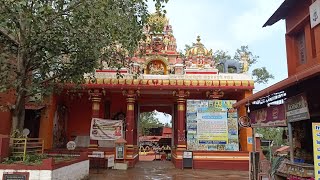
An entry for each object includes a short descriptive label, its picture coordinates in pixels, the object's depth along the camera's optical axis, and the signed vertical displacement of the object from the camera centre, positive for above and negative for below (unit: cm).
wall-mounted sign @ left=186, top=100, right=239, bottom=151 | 1143 -11
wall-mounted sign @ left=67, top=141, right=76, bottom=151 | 1107 -100
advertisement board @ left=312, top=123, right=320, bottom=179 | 399 -35
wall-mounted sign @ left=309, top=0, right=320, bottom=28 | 612 +276
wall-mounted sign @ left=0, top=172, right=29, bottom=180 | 604 -128
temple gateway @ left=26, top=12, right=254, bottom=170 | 1149 +85
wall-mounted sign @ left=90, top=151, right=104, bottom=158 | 1141 -141
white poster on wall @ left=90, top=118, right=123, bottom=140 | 1184 -28
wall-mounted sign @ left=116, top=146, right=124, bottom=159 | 1150 -132
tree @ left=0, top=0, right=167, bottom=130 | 635 +246
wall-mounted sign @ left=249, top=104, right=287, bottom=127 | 597 +20
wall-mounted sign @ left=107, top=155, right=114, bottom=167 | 1108 -167
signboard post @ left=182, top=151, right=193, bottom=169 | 1143 -165
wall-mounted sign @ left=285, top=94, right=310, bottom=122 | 496 +34
